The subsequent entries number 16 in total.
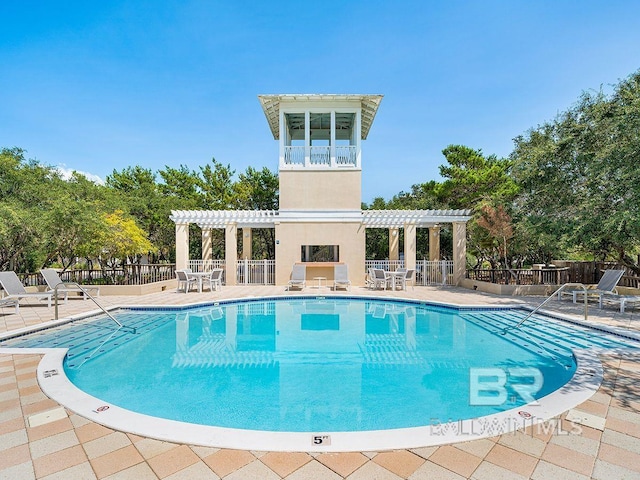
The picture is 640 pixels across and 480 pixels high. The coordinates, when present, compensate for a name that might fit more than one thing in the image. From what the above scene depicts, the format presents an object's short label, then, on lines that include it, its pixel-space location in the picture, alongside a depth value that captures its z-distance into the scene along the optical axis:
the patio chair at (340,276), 15.40
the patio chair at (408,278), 15.28
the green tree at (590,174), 9.83
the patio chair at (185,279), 14.58
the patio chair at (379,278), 15.32
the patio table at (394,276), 15.19
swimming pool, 4.52
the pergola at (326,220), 17.11
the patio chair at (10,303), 9.54
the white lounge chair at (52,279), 11.18
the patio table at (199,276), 14.74
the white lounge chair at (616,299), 9.33
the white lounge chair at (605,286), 10.37
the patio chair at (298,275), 15.40
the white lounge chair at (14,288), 9.81
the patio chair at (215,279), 15.15
